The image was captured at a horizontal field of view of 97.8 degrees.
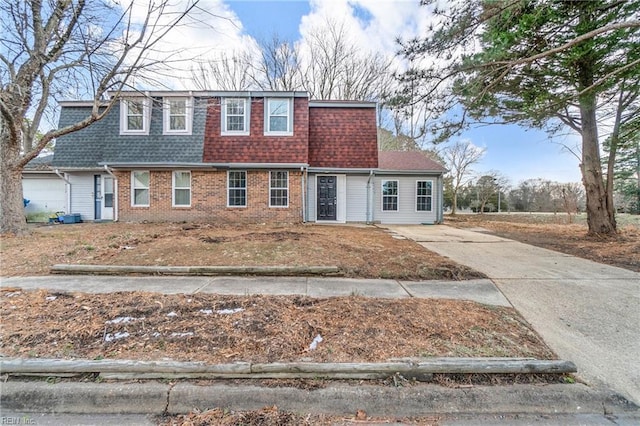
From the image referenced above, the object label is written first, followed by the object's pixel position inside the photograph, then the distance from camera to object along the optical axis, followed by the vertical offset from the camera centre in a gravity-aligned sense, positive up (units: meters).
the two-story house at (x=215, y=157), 11.88 +2.26
